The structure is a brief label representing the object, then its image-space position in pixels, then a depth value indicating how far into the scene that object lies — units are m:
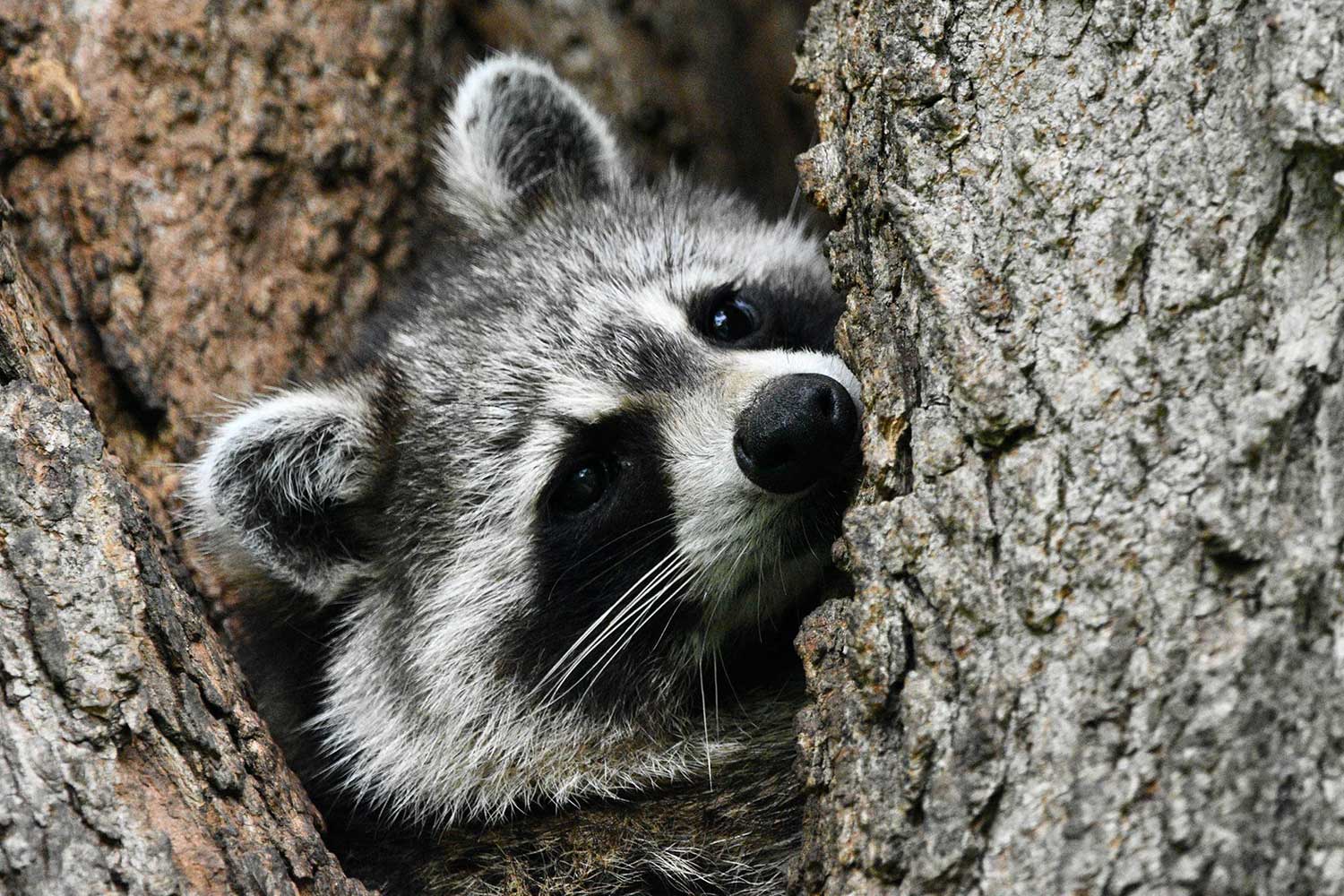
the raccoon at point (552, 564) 7.07
